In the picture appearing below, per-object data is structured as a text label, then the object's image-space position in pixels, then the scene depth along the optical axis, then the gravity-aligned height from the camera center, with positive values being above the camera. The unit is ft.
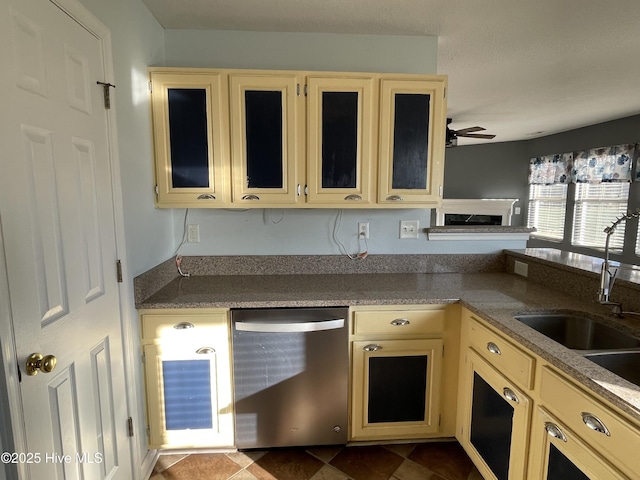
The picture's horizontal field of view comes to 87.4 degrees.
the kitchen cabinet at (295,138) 5.87 +1.16
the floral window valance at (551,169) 18.13 +1.89
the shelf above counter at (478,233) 7.39 -0.68
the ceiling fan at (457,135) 12.32 +2.53
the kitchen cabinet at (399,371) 5.67 -2.90
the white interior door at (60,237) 3.11 -0.37
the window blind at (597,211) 15.39 -0.47
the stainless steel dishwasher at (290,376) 5.48 -2.90
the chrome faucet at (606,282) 4.87 -1.18
